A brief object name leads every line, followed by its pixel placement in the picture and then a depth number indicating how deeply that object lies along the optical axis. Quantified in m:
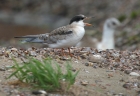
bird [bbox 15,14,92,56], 14.39
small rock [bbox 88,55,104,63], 14.36
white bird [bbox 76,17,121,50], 26.42
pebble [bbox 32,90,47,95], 11.02
